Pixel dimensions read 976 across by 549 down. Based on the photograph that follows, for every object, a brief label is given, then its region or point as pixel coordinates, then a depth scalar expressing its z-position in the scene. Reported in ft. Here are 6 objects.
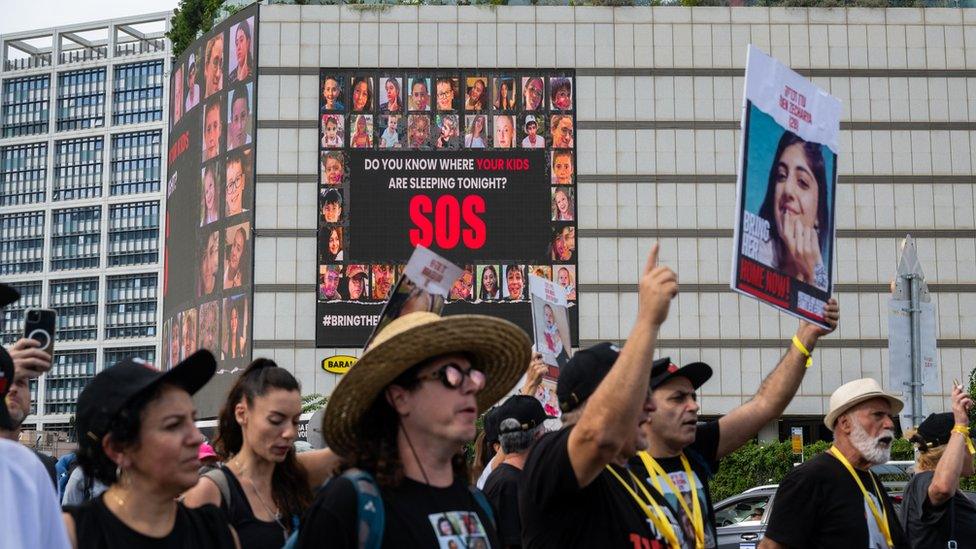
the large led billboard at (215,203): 149.07
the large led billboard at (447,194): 138.72
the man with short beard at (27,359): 14.93
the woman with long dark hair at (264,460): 18.78
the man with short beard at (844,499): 20.53
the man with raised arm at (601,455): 13.71
